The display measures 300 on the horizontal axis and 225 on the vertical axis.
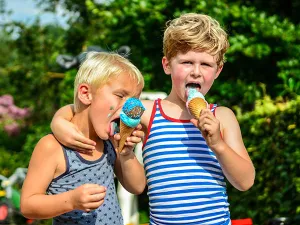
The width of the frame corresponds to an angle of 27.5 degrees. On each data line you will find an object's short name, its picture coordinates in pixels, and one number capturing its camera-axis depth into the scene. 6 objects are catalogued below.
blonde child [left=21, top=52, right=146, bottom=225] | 2.48
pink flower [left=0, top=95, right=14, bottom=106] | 10.34
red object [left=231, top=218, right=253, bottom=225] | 2.97
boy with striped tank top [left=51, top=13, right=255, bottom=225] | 2.63
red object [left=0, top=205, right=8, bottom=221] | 6.29
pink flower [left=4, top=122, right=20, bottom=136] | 10.15
